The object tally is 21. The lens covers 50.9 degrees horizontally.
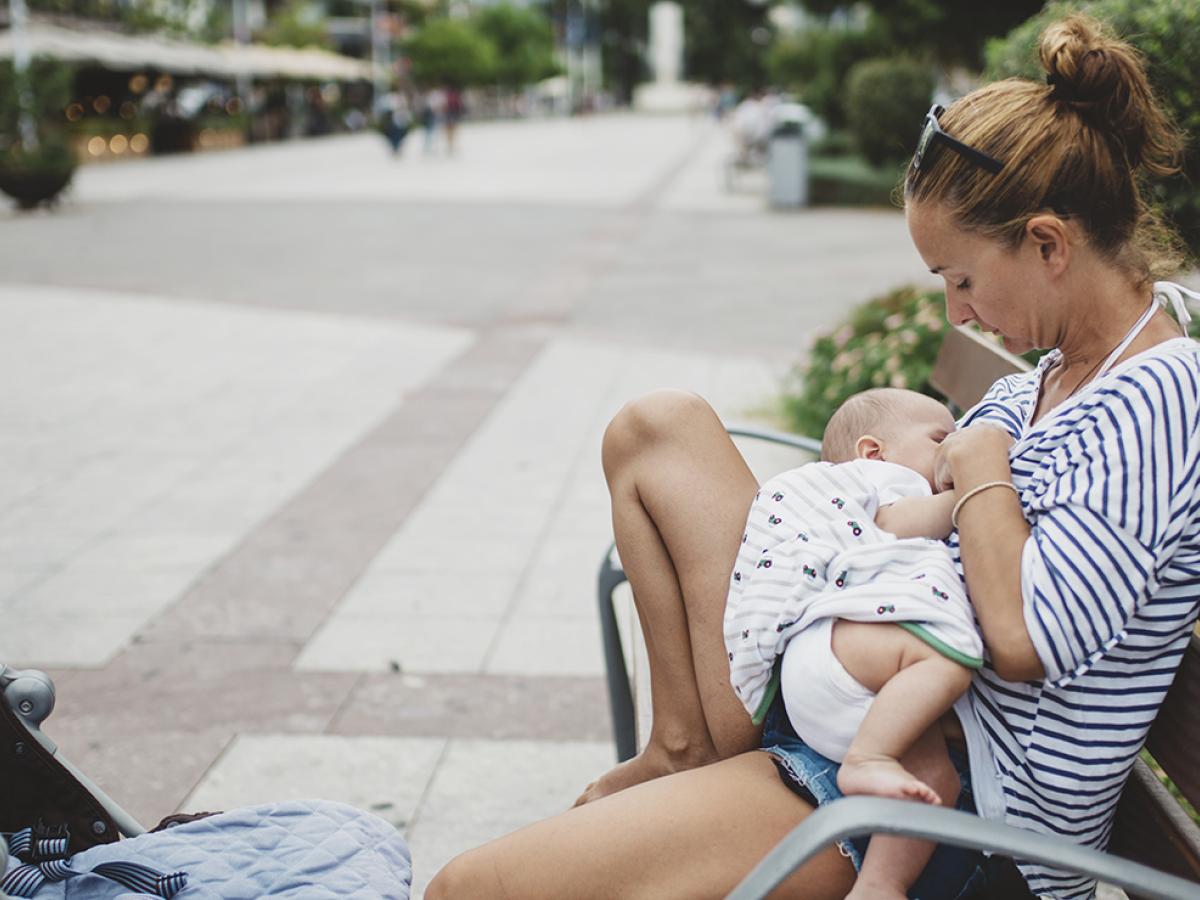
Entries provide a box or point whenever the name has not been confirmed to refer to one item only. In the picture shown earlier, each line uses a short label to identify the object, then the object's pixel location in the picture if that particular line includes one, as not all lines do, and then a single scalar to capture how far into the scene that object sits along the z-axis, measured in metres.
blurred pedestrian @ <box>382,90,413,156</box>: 34.34
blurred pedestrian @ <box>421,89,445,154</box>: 36.47
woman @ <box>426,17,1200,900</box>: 1.56
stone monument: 96.06
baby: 1.59
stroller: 1.67
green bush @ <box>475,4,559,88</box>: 80.69
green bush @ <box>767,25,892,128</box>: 22.92
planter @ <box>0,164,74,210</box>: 18.61
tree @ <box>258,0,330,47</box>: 53.66
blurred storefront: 31.75
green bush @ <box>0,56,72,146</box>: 19.03
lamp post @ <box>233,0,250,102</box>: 42.88
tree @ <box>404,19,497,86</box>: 66.69
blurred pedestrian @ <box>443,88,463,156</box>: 36.76
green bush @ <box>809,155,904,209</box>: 18.95
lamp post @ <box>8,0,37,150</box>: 19.17
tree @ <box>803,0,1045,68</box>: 16.55
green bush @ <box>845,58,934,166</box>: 17.39
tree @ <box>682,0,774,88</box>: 82.00
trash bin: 19.00
